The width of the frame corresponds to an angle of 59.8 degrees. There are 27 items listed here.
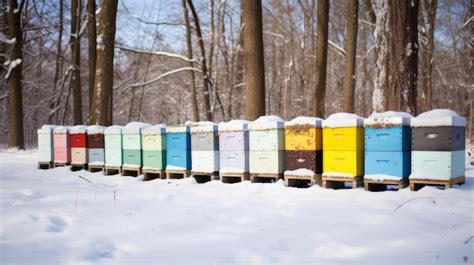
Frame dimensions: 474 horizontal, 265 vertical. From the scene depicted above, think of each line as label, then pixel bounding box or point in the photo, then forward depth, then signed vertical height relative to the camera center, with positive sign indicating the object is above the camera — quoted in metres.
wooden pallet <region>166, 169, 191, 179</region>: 7.66 -0.93
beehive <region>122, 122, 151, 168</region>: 8.24 -0.40
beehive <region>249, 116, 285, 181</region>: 6.64 -0.38
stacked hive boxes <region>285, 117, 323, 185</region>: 6.34 -0.37
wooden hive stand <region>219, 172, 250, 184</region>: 7.02 -0.92
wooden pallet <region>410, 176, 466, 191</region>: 5.44 -0.79
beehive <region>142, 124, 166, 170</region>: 7.86 -0.43
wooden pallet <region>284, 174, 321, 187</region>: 6.38 -0.92
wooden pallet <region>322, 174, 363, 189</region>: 6.05 -0.88
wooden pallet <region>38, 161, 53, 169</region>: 9.94 -0.97
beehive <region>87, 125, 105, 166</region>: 8.99 -0.44
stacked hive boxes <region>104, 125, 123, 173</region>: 8.57 -0.47
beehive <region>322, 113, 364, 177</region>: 6.00 -0.31
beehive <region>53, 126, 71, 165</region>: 9.60 -0.49
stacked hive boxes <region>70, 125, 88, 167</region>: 9.27 -0.46
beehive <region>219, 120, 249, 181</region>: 6.98 -0.42
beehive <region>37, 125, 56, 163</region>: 9.90 -0.54
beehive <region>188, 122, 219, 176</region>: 7.29 -0.44
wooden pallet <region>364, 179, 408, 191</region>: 5.70 -0.85
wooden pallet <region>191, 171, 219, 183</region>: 7.45 -0.97
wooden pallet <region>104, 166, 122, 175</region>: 8.70 -0.99
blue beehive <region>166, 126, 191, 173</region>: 7.59 -0.45
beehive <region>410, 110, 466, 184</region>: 5.39 -0.29
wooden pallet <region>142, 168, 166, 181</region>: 7.96 -0.97
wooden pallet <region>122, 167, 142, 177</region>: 8.33 -0.98
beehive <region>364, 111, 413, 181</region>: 5.67 -0.32
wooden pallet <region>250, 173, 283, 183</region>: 6.71 -0.90
